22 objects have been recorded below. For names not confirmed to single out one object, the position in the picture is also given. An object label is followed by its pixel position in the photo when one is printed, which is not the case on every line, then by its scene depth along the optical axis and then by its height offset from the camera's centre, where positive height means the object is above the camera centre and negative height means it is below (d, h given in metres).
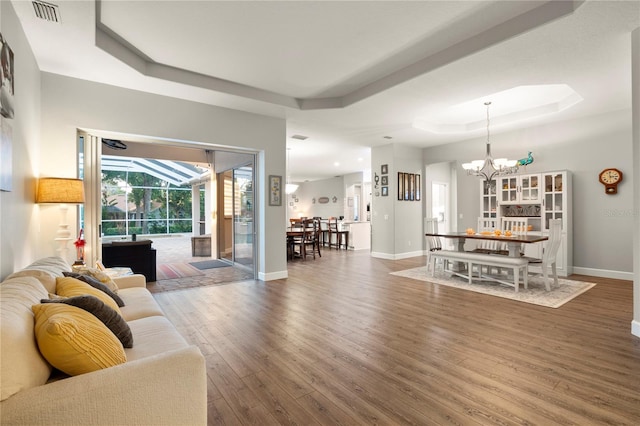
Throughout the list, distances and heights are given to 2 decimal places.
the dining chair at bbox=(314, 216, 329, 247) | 11.12 -0.91
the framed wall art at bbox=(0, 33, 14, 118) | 2.09 +0.97
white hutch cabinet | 5.71 +0.18
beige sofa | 1.05 -0.66
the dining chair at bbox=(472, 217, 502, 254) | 5.47 -0.38
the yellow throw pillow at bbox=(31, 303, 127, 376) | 1.22 -0.53
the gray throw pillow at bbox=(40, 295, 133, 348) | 1.62 -0.53
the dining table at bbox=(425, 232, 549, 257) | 4.47 -0.41
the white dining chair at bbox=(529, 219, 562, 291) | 4.44 -0.52
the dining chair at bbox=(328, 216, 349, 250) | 10.11 -0.82
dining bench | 4.51 -0.80
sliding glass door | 6.13 -0.04
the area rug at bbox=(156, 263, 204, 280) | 5.96 -1.20
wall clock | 5.30 +0.55
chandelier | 5.34 +0.81
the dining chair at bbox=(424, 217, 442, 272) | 5.75 -0.51
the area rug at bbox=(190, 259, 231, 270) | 7.00 -1.20
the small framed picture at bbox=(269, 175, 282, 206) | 5.56 +0.42
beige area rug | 4.12 -1.18
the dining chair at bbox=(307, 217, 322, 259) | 8.69 -0.59
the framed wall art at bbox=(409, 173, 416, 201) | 8.16 +0.68
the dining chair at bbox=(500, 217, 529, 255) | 5.53 -0.27
